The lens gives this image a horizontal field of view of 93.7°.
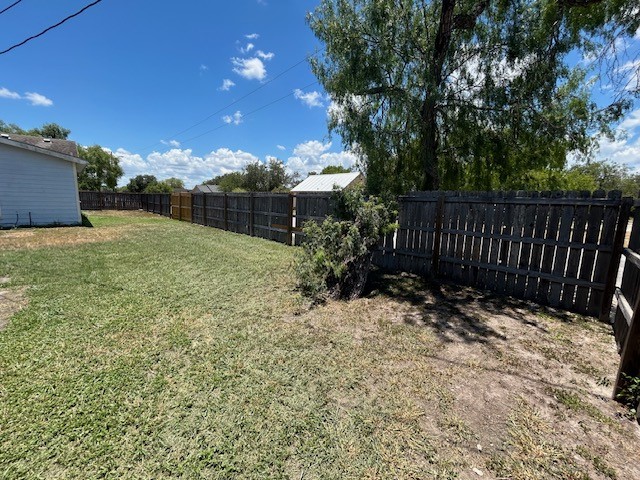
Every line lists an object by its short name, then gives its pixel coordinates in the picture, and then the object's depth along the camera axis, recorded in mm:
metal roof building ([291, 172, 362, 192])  25938
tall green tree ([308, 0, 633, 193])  5945
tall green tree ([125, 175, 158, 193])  54812
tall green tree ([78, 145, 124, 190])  38094
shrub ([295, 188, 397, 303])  4652
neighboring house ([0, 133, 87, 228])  11445
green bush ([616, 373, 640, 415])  2137
